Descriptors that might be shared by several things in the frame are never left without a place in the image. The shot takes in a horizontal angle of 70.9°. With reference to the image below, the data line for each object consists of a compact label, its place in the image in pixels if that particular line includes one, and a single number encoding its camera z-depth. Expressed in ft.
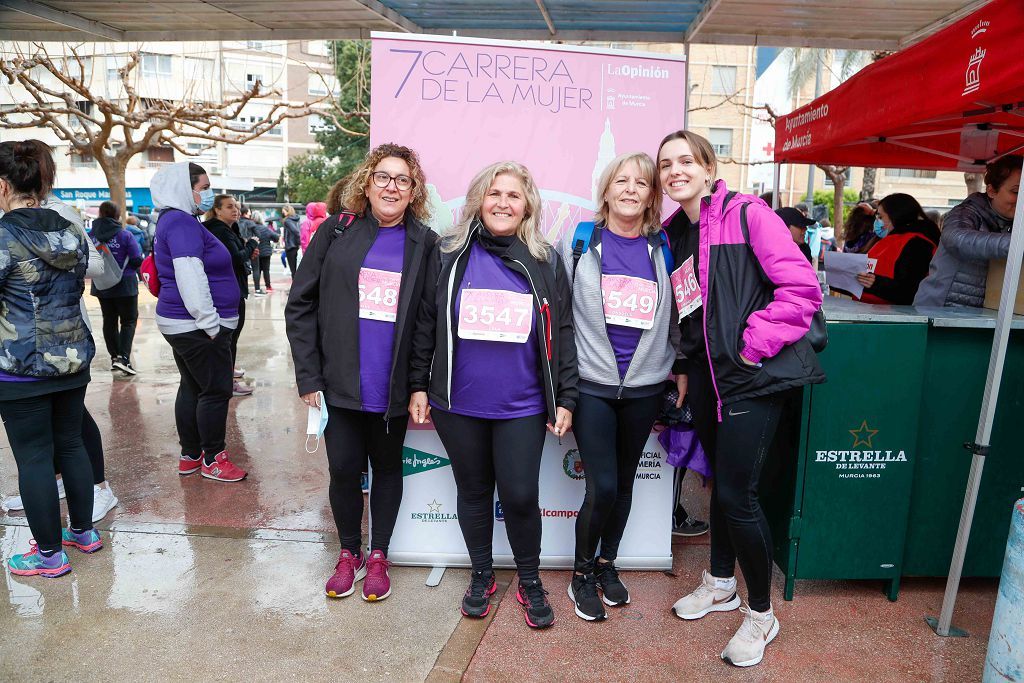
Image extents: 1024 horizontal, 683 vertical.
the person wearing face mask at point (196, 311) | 13.23
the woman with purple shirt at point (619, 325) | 9.05
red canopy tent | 8.41
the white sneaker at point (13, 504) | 12.73
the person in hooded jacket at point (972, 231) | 10.90
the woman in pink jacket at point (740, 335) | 8.13
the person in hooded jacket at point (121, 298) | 22.74
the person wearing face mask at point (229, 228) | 16.65
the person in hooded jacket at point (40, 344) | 9.71
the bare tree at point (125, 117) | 38.04
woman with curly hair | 9.25
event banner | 10.48
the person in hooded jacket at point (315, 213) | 27.53
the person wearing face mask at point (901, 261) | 12.26
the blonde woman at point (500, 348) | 8.86
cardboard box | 10.64
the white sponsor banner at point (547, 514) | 10.76
